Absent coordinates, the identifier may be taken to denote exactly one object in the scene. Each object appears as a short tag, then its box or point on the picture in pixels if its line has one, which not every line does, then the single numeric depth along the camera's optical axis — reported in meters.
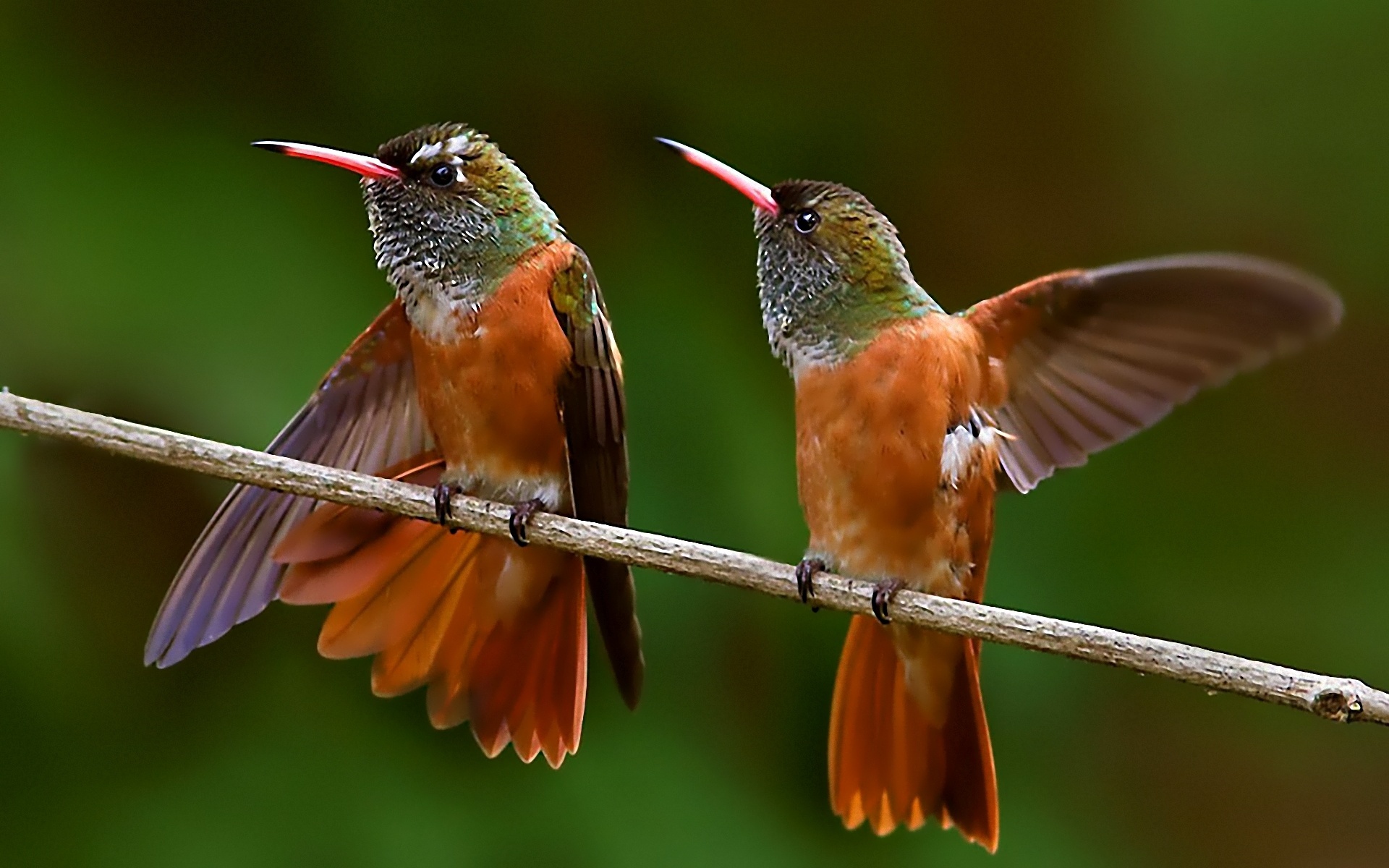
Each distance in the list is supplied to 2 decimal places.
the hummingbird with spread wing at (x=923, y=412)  5.07
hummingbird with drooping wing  5.30
